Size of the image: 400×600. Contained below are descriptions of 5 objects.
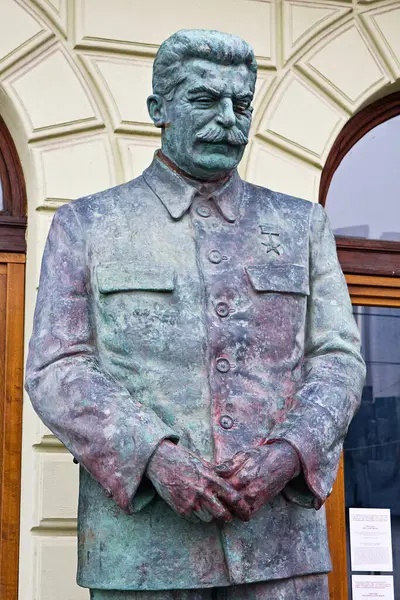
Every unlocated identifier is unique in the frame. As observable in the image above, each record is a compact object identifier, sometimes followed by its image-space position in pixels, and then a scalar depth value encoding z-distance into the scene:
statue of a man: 2.89
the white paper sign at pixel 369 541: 5.38
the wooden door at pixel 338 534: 5.28
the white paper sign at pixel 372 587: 5.34
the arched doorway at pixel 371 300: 5.39
